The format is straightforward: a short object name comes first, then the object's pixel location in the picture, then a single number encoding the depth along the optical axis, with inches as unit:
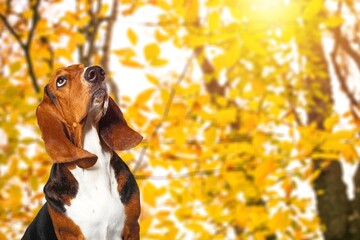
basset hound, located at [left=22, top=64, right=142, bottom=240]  79.2
